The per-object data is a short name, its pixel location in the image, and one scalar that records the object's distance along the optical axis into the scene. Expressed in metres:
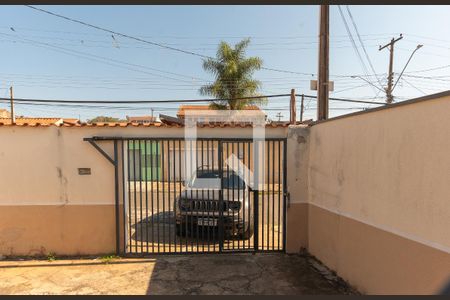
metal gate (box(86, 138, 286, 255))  5.69
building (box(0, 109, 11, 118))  34.56
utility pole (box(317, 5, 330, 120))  6.36
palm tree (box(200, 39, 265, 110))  15.64
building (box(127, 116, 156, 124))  32.23
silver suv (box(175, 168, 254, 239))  5.92
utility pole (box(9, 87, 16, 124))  25.81
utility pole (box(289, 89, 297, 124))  9.35
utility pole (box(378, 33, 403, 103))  16.14
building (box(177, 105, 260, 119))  26.37
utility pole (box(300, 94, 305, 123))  15.05
